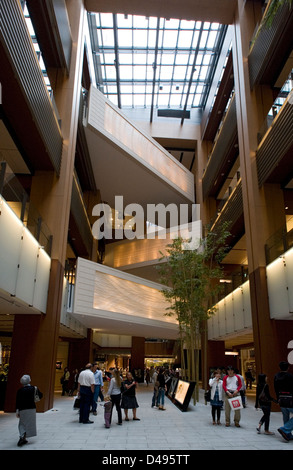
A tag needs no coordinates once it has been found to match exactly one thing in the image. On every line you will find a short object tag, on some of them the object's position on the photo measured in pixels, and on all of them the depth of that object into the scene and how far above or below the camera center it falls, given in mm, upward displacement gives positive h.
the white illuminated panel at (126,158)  20391 +11500
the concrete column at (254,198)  12891 +6032
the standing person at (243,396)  13000 -1182
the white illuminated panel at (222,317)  20109 +2207
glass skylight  21891 +18357
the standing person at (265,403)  7996 -839
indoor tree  16141 +3108
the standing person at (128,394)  9762 -867
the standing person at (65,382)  18641 -1130
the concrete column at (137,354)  29797 +387
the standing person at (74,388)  17625 -1388
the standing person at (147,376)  27669 -1173
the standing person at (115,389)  9367 -714
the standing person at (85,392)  9242 -778
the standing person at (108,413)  8734 -1193
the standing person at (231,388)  9180 -637
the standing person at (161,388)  12824 -963
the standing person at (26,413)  6711 -937
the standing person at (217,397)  9578 -878
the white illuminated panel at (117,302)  17656 +2809
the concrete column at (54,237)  11766 +4160
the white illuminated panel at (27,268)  9789 +2344
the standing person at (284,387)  7299 -478
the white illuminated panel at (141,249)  25094 +7486
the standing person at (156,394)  13219 -1169
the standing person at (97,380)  11887 -675
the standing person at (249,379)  24884 -1146
